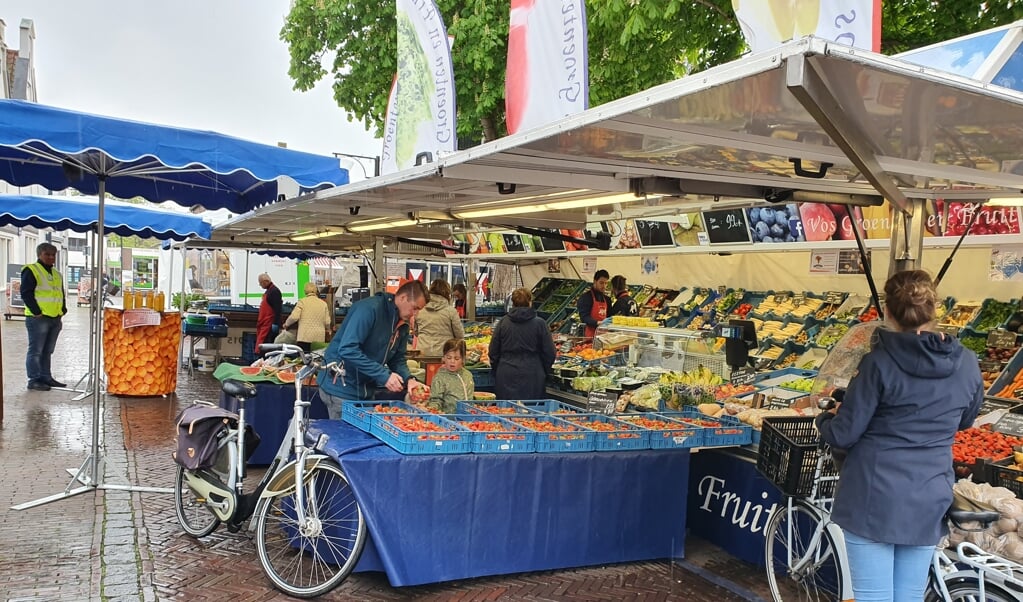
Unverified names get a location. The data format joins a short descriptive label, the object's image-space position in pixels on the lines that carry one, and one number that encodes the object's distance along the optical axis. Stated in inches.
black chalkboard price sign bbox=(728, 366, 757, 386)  281.3
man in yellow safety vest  419.5
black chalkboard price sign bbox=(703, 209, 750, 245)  374.3
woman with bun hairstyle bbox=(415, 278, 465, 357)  340.8
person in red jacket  499.8
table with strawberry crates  176.4
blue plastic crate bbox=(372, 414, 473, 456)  177.9
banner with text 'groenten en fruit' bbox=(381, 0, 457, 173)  324.8
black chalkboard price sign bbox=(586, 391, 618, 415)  283.6
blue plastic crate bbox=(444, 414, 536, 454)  185.6
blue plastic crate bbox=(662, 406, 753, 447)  207.6
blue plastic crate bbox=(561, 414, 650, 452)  198.2
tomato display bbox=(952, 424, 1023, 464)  178.9
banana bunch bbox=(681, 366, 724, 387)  282.2
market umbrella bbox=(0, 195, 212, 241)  405.7
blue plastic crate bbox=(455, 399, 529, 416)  225.0
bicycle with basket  128.6
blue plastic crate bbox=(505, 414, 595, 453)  192.2
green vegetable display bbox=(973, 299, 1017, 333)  299.1
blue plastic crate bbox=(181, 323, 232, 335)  551.9
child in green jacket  227.0
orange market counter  428.5
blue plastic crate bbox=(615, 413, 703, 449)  204.4
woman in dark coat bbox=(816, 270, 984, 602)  118.4
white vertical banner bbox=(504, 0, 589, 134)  256.7
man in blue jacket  208.0
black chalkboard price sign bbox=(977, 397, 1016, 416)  227.9
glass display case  331.9
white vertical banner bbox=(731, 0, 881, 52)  187.6
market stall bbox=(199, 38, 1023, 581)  104.8
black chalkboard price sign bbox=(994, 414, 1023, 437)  202.5
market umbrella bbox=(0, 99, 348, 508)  194.9
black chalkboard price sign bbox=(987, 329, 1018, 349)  285.6
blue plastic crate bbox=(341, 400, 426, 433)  197.0
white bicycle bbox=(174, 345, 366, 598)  177.5
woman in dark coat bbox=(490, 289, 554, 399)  279.3
